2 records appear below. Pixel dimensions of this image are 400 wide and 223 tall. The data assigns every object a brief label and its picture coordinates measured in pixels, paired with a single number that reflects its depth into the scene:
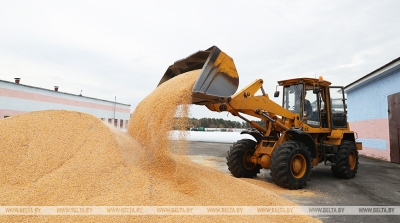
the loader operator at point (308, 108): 6.91
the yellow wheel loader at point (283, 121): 4.71
